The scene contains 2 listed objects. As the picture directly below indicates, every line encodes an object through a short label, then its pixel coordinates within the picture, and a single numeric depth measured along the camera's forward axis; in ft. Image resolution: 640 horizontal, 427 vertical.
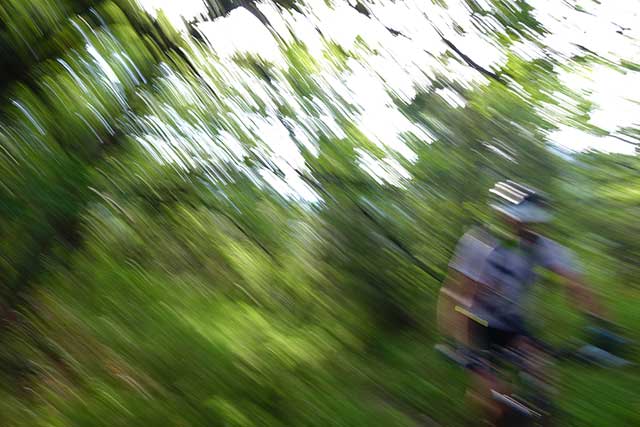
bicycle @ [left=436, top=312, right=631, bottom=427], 7.55
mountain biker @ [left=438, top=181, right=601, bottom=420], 7.27
